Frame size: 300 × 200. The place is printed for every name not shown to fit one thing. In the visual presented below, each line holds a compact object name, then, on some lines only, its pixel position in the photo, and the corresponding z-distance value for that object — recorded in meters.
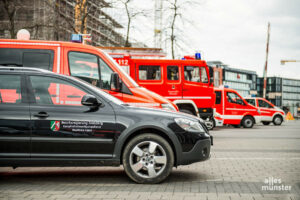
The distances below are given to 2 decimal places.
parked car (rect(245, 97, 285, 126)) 26.94
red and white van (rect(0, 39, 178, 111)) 8.59
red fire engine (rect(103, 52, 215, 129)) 14.66
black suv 5.72
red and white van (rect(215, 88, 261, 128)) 21.77
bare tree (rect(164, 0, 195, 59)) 27.16
